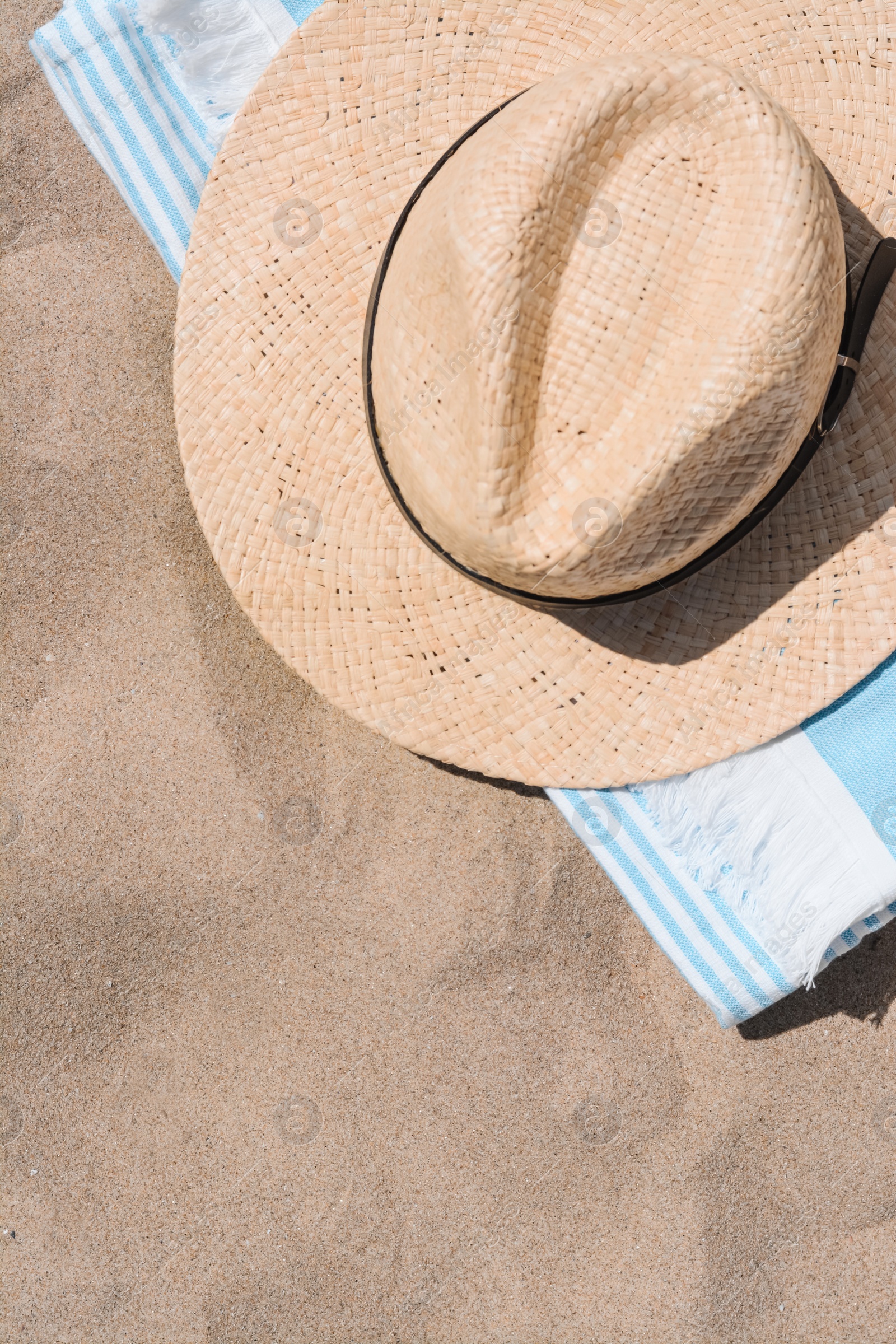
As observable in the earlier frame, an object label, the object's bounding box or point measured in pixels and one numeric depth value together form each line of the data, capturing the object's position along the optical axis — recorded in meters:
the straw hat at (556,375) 0.94
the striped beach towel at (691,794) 1.07
